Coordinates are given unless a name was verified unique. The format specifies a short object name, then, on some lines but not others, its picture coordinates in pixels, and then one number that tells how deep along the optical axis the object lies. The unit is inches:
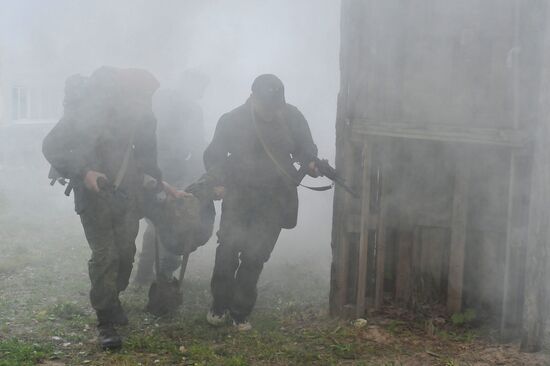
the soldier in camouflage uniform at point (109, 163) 135.2
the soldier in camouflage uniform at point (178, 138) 193.3
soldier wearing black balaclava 151.3
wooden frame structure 135.7
